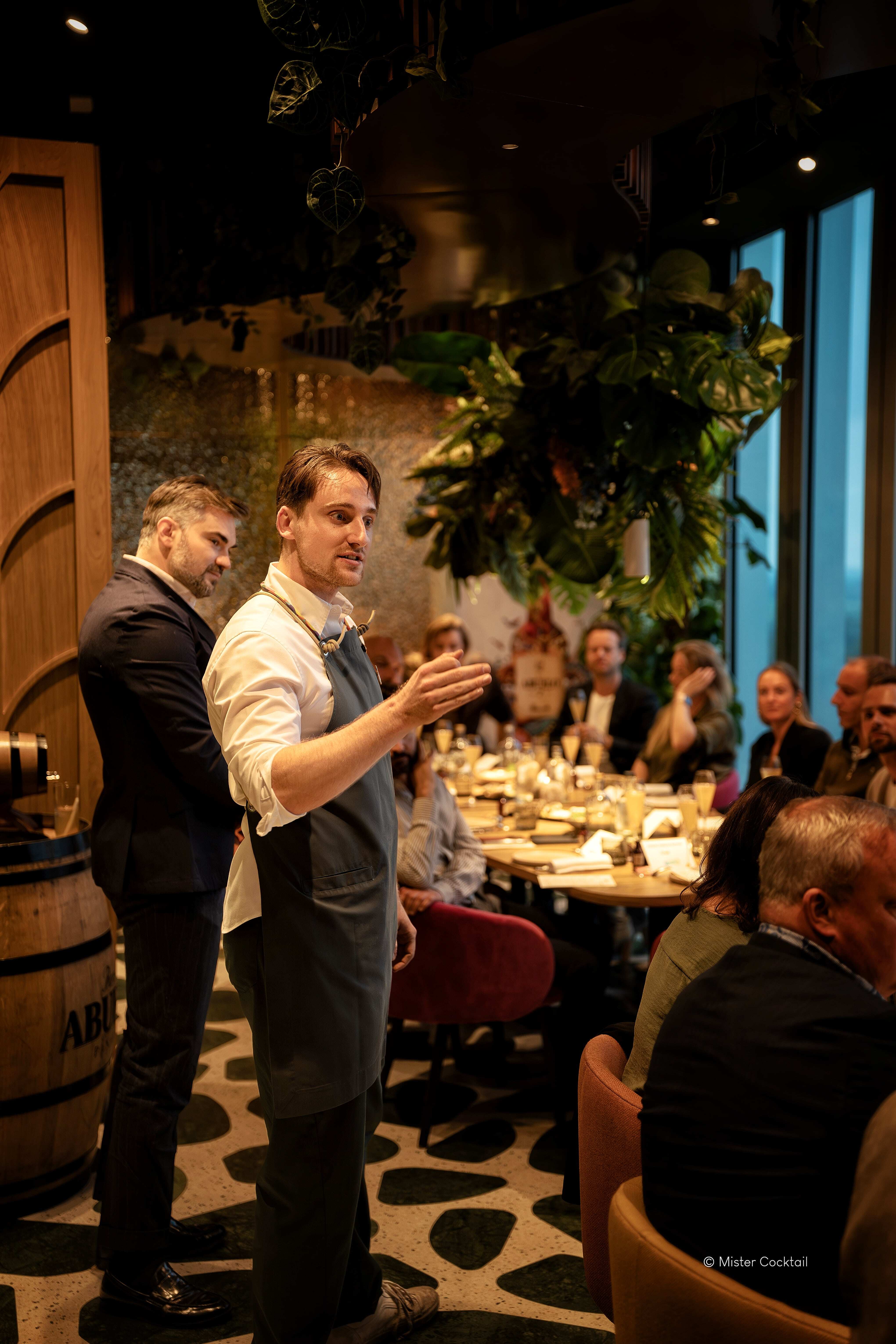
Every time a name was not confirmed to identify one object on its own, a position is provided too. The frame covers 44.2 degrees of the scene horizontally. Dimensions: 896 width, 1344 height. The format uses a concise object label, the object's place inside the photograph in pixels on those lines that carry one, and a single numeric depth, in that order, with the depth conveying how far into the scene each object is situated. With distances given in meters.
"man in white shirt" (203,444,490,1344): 1.86
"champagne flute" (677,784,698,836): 3.82
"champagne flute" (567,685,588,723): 5.93
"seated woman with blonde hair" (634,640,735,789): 5.17
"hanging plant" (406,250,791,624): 4.64
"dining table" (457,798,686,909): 3.18
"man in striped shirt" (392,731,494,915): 3.35
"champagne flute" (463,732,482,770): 5.41
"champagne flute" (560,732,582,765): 5.29
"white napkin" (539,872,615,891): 3.29
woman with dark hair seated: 1.87
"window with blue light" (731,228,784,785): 7.00
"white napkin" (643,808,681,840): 4.09
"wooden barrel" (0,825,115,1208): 2.77
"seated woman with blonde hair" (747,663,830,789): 4.67
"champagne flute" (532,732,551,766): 5.45
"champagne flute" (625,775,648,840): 3.93
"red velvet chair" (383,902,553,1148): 3.09
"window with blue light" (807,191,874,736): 6.19
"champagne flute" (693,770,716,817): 3.90
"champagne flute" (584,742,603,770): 5.28
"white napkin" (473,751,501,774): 5.73
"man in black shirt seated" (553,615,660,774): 5.83
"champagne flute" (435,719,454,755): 5.52
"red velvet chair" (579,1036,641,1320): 1.74
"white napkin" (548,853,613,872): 3.45
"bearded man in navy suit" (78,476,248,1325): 2.45
